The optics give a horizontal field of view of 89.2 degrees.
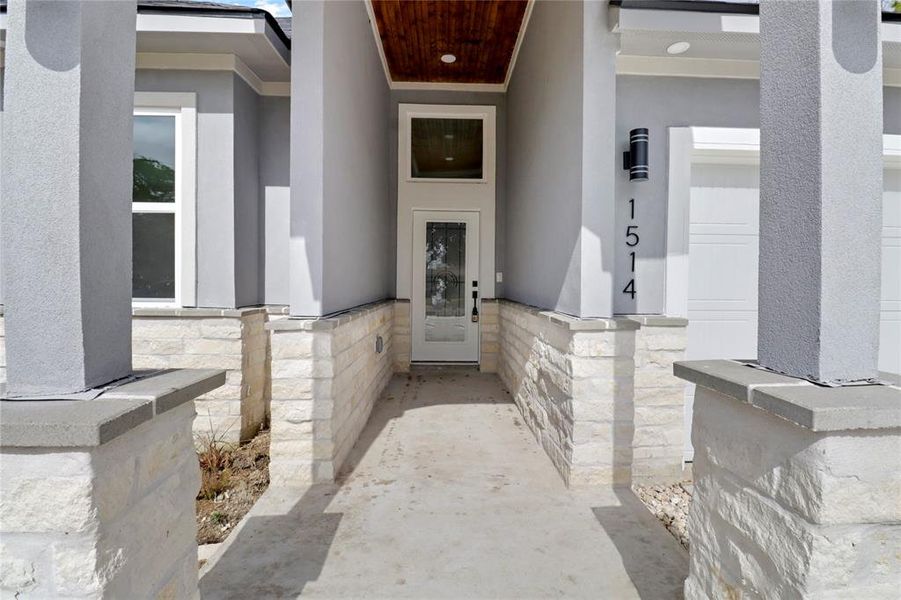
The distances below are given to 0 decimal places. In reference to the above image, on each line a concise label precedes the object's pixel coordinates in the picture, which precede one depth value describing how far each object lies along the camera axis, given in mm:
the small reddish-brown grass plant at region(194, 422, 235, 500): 3201
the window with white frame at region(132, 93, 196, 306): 3982
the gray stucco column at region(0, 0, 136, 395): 1200
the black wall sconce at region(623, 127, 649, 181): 3264
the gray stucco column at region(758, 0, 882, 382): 1277
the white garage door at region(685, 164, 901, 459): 3504
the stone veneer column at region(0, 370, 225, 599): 1049
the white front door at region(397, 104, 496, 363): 6117
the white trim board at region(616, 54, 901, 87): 3422
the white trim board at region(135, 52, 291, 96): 3928
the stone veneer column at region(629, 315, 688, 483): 3125
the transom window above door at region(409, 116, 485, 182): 6164
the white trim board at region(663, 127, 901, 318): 3420
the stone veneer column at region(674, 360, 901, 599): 1125
